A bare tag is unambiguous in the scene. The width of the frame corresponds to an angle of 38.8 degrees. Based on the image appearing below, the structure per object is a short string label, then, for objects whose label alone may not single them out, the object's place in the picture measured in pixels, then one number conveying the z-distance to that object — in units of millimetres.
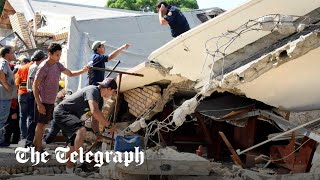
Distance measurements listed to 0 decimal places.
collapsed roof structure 4859
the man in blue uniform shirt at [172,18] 7482
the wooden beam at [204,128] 7594
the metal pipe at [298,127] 5480
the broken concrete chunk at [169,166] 5375
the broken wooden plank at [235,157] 6554
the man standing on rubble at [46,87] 5918
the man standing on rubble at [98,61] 7055
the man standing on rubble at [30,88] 6344
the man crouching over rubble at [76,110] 5570
